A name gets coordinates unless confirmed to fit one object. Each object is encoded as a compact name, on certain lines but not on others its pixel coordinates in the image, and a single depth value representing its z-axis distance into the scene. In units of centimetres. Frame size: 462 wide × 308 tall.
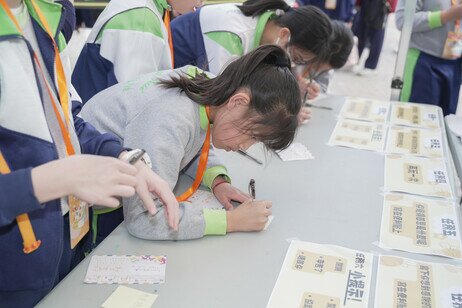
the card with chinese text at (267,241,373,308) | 87
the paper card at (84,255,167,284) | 89
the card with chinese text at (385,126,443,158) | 157
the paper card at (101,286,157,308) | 83
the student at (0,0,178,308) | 61
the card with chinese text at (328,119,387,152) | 161
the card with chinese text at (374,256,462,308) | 88
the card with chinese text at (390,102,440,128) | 183
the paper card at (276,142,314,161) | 151
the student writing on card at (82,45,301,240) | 103
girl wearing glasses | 168
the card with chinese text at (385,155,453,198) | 131
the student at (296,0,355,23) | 422
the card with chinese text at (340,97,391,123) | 187
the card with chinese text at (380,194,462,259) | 106
